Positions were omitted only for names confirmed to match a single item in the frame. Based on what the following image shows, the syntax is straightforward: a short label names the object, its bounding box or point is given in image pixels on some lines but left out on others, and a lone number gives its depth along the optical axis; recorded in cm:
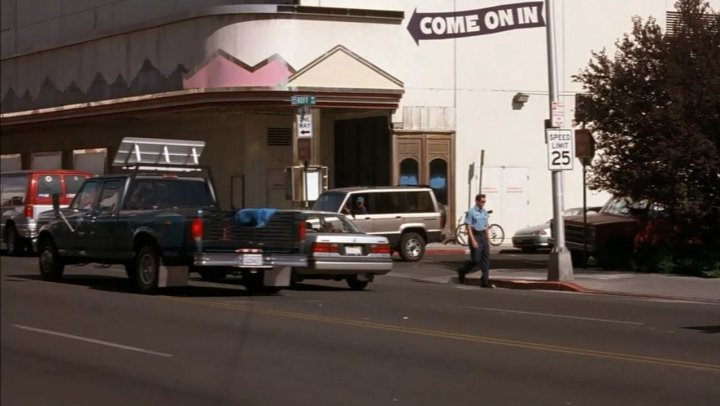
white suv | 2611
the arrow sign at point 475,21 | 3350
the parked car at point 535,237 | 3098
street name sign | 2691
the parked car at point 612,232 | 2353
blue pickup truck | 1573
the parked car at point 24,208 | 2047
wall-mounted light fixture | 3422
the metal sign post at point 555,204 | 2050
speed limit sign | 2073
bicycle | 3341
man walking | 2006
